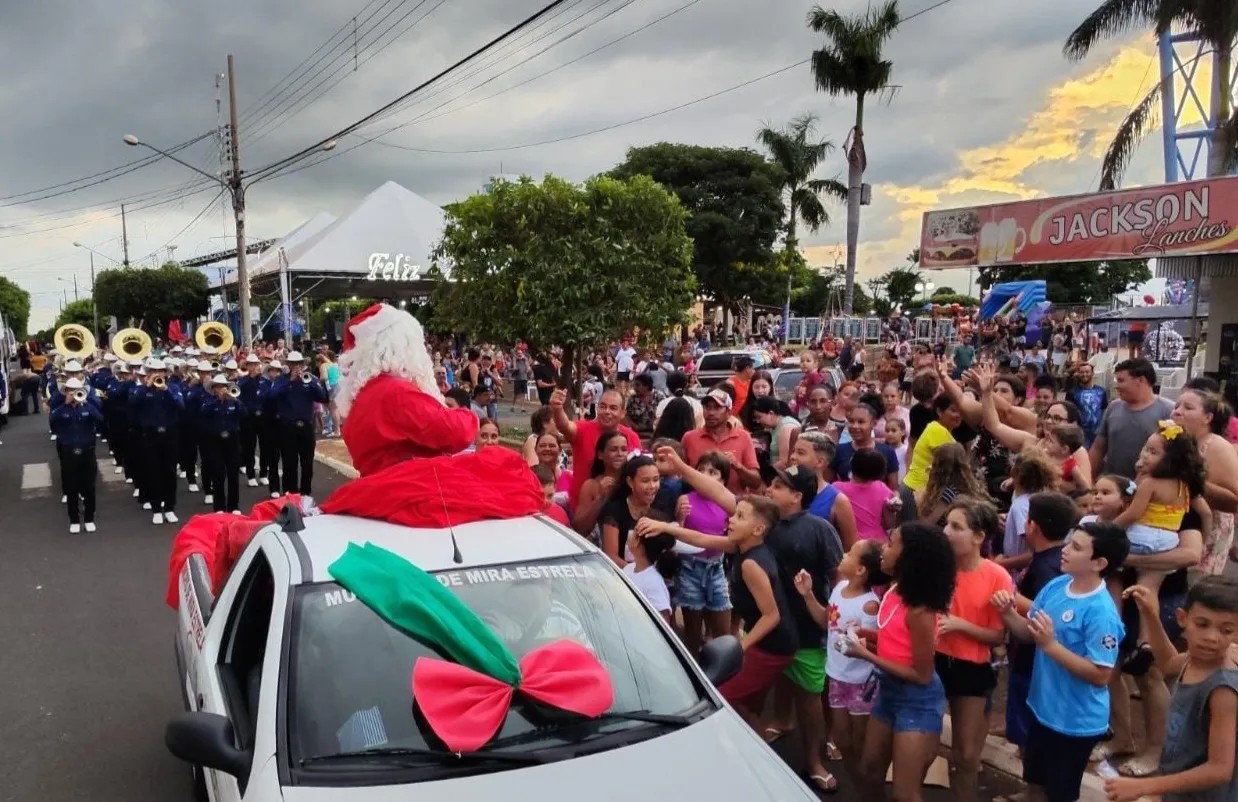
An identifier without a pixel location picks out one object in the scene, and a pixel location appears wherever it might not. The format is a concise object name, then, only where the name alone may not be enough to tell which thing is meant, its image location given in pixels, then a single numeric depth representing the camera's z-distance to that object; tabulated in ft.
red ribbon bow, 8.34
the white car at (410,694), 8.10
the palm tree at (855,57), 95.71
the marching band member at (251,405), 39.65
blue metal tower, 65.51
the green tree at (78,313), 372.95
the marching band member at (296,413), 38.27
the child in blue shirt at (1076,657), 11.39
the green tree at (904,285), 295.28
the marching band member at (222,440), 36.29
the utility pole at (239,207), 79.87
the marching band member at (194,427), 37.47
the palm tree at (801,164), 135.23
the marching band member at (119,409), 42.11
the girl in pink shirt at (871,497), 16.97
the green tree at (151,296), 168.45
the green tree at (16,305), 316.95
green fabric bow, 8.74
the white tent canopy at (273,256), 98.12
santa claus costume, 13.12
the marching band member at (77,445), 33.96
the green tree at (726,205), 136.26
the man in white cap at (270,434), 38.73
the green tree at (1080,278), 196.44
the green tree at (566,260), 48.01
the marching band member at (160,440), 36.37
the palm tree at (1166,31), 62.03
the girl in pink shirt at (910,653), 11.51
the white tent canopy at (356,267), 95.55
